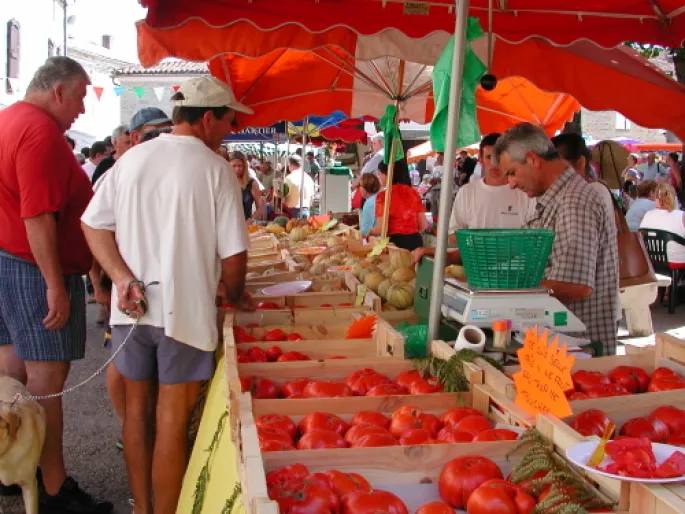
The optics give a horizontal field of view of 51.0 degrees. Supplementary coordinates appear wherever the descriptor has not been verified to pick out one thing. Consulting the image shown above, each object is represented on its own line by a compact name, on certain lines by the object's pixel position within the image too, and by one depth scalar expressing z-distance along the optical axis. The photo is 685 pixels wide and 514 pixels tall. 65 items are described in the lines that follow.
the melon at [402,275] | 4.55
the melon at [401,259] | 4.95
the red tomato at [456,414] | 2.27
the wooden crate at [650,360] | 2.64
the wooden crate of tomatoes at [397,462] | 1.65
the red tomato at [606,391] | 2.41
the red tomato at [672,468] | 1.43
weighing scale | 2.85
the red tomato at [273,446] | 2.04
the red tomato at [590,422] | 2.03
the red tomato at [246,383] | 2.70
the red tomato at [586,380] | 2.49
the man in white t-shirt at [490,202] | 5.47
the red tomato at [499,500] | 1.64
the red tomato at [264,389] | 2.71
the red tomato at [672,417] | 2.10
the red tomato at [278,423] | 2.24
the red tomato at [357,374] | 2.70
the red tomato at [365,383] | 2.64
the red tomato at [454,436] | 2.11
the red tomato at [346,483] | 1.74
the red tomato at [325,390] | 2.60
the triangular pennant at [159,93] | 19.28
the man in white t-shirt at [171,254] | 3.14
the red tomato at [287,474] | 1.75
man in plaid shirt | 3.32
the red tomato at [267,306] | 4.05
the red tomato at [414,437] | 2.14
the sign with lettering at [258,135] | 16.01
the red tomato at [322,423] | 2.25
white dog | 3.13
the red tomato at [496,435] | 2.04
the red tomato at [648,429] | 2.05
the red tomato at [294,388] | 2.70
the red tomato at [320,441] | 2.10
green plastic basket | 2.79
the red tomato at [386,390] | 2.53
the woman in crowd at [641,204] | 10.88
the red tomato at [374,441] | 2.04
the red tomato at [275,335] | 3.49
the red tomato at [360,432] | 2.12
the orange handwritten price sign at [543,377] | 1.92
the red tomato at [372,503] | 1.64
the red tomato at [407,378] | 2.67
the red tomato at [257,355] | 3.10
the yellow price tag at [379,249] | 5.56
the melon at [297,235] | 8.66
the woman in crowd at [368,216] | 9.25
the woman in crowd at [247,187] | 9.26
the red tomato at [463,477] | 1.77
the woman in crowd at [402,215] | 8.62
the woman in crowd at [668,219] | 9.71
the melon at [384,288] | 4.34
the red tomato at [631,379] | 2.57
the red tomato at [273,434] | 2.11
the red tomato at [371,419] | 2.28
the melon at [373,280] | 4.55
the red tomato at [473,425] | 2.14
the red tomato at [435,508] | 1.65
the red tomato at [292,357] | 3.07
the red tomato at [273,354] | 3.18
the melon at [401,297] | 4.19
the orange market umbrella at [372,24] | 4.56
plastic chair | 9.74
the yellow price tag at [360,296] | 4.15
